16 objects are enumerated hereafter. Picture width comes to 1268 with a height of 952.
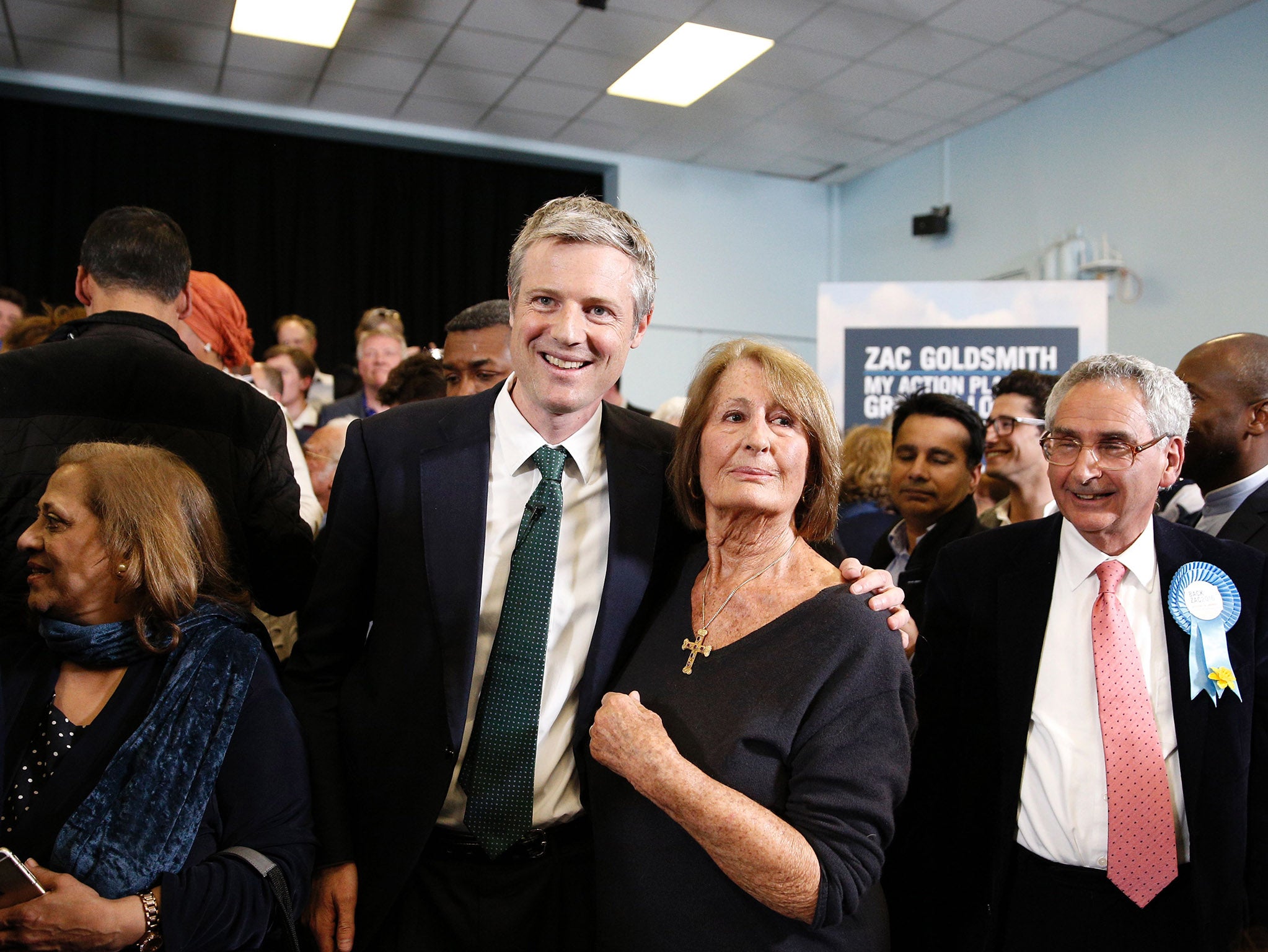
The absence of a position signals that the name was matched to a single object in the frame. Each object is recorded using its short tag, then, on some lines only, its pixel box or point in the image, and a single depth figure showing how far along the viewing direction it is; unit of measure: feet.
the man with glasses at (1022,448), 11.09
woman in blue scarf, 4.84
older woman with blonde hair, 4.47
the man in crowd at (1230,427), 8.18
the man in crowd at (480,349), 8.86
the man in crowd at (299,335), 19.84
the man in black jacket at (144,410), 6.21
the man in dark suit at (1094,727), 5.70
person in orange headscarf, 9.08
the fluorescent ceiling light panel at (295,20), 18.42
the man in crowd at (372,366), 16.29
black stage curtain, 22.41
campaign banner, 16.57
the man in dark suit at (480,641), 5.15
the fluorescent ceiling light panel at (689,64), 19.61
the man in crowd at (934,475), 10.17
